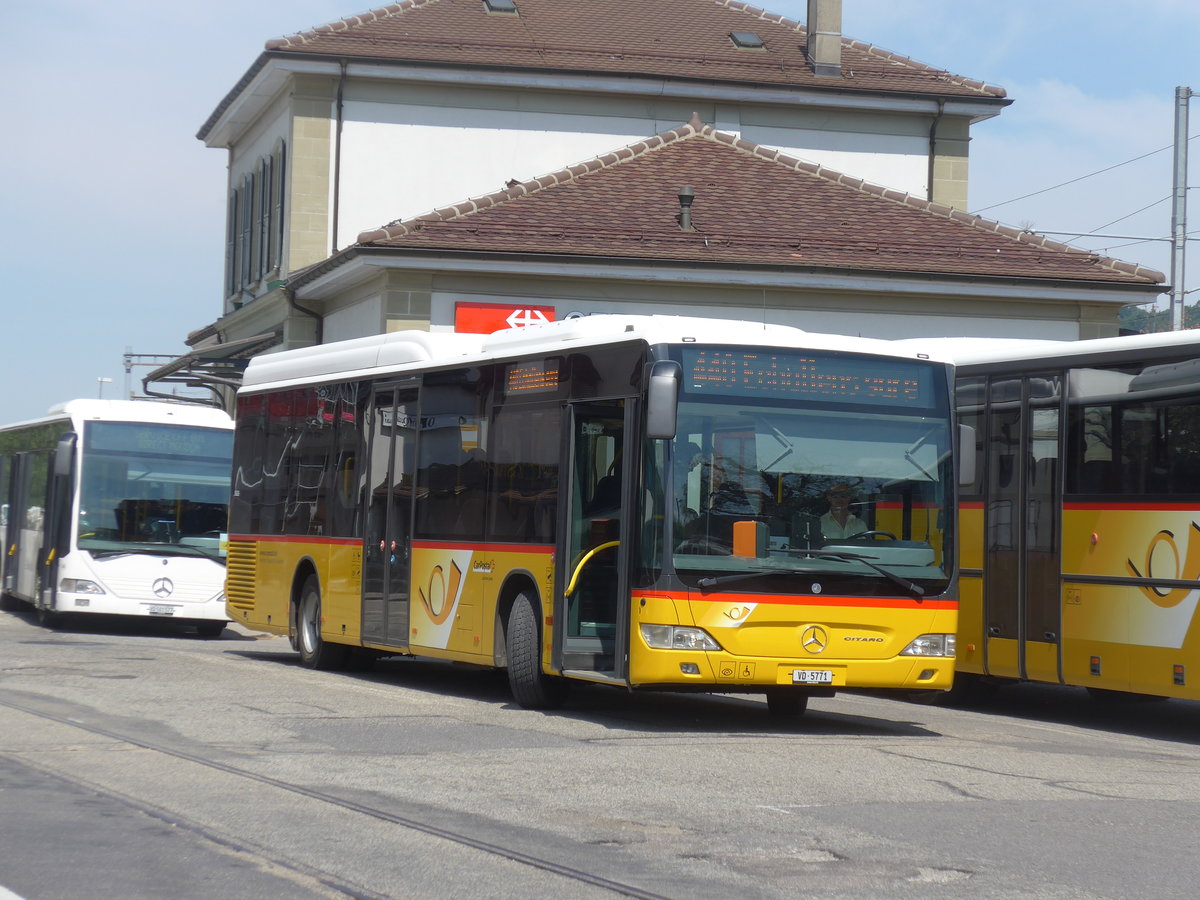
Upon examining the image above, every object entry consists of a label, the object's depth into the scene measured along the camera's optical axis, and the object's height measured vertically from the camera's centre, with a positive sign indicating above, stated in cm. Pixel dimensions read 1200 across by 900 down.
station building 2919 +677
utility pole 3788 +789
